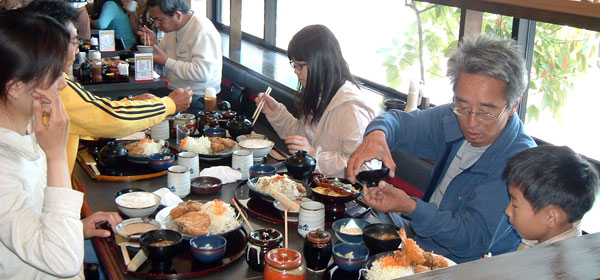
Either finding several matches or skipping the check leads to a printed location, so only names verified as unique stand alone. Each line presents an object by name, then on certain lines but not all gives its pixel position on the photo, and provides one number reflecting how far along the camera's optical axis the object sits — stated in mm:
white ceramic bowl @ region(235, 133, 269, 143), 3040
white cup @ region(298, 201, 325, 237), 1944
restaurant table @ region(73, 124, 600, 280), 817
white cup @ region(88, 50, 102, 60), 4420
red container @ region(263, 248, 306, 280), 1559
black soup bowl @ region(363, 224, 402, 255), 1793
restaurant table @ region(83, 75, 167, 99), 4270
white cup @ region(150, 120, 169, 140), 3027
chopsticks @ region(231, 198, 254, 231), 1995
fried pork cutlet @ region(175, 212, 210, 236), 1890
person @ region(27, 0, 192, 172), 2479
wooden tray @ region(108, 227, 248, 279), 1700
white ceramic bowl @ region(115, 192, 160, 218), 2057
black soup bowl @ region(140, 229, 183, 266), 1688
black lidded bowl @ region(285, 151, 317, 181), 2400
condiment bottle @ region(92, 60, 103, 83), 4324
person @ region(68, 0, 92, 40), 4946
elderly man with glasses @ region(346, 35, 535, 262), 1947
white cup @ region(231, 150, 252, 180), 2551
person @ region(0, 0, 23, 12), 5812
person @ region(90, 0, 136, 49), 6535
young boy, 1689
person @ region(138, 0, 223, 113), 4426
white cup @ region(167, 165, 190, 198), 2283
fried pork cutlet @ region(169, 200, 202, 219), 2005
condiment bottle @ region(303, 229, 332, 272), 1695
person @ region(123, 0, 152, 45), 6828
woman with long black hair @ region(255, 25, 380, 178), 2800
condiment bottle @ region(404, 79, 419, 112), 3334
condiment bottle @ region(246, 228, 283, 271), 1728
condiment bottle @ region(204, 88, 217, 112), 3500
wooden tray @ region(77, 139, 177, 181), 2465
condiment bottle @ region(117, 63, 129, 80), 4375
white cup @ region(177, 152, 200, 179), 2477
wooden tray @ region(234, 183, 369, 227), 2111
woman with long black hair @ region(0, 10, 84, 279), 1554
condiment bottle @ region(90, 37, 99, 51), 5250
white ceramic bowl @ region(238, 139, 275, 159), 2799
